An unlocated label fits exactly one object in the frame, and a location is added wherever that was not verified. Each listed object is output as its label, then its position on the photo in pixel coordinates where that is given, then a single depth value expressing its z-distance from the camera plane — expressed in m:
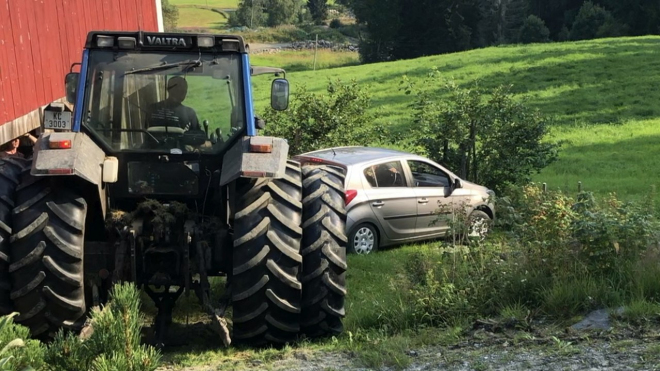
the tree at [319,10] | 98.69
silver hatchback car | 12.53
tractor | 6.43
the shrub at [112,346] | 4.59
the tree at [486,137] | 16.14
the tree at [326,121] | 17.19
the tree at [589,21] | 62.05
